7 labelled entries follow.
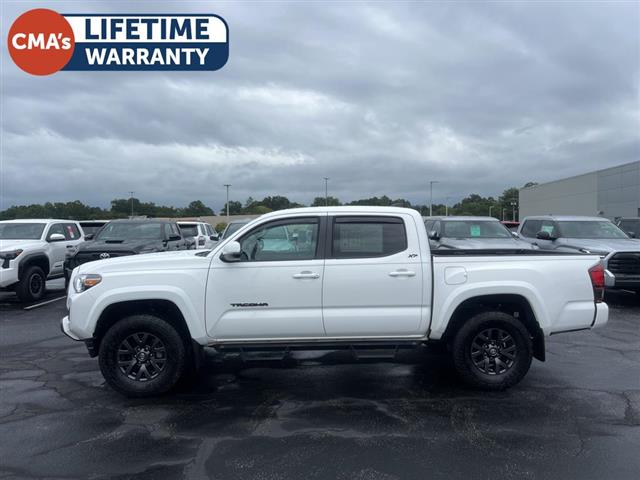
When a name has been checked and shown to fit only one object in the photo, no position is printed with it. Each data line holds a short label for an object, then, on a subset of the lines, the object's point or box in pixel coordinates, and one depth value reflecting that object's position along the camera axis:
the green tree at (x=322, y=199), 43.52
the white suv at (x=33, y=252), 11.22
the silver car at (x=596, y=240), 10.52
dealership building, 43.83
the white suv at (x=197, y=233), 17.88
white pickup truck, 5.29
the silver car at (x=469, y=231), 12.32
